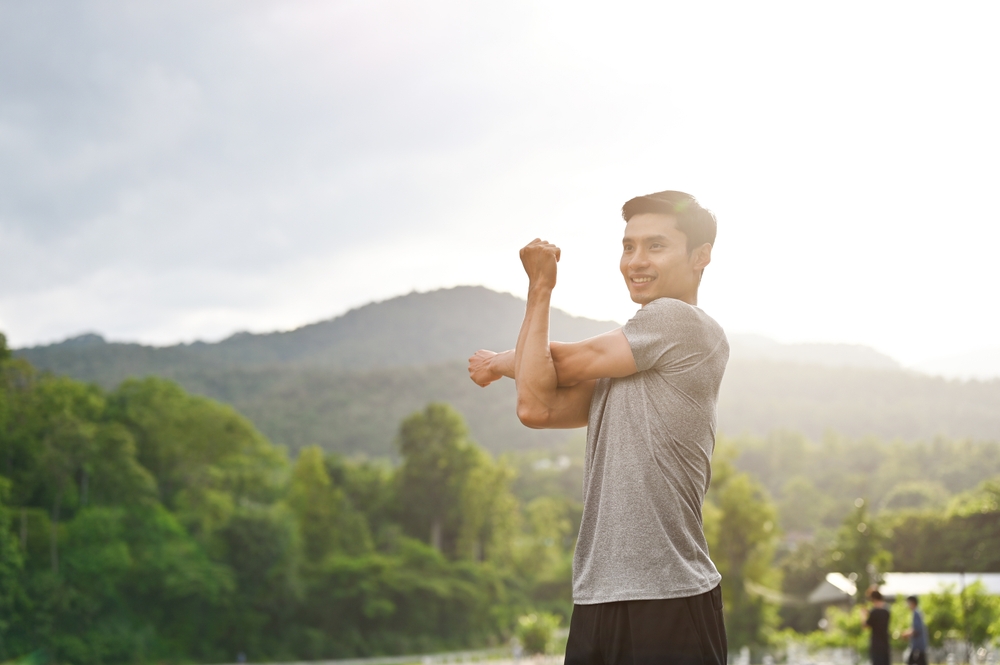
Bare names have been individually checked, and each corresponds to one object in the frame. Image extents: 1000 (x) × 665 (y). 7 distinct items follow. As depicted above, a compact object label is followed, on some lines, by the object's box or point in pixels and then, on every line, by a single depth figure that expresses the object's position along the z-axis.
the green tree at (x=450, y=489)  46.25
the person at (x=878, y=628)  9.91
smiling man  1.83
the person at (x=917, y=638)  10.61
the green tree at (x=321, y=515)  42.06
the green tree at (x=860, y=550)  24.64
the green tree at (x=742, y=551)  28.08
